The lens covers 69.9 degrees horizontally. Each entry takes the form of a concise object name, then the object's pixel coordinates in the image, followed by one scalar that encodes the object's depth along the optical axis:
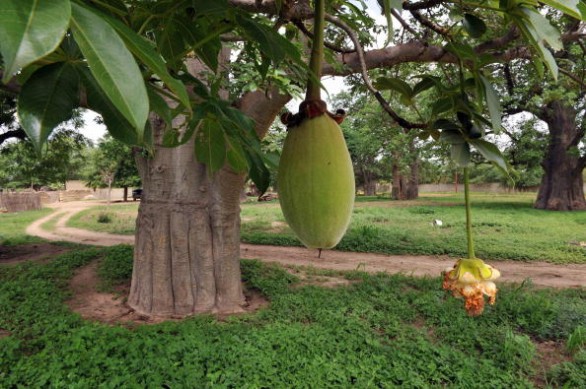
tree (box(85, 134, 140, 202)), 21.28
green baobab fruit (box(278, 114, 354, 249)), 0.54
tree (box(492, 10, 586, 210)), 10.59
